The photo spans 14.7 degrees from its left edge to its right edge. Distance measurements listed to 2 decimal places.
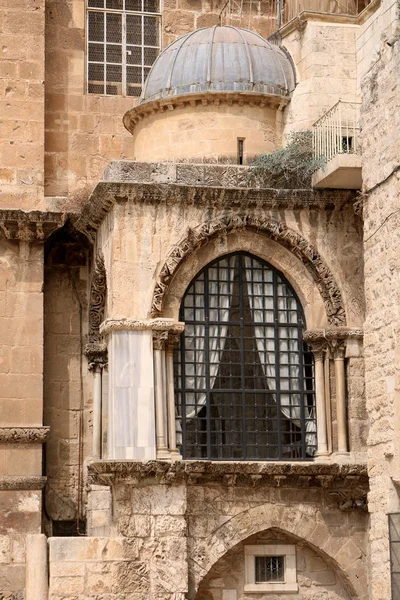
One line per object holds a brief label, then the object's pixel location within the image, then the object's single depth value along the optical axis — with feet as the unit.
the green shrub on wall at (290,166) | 72.59
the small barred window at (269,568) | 71.05
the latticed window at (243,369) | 71.97
